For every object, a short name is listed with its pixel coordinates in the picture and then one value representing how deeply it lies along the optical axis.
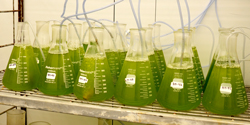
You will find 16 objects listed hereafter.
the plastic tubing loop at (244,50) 1.29
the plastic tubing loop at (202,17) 1.35
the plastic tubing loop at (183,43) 0.93
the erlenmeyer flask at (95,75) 0.97
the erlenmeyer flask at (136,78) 0.93
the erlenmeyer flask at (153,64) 1.09
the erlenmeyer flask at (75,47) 1.16
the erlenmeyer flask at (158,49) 1.18
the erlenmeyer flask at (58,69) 1.01
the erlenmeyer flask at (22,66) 1.06
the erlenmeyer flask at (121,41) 1.16
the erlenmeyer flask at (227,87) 0.89
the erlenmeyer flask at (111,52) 1.11
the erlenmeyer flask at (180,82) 0.91
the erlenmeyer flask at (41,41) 1.18
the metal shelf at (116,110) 0.87
